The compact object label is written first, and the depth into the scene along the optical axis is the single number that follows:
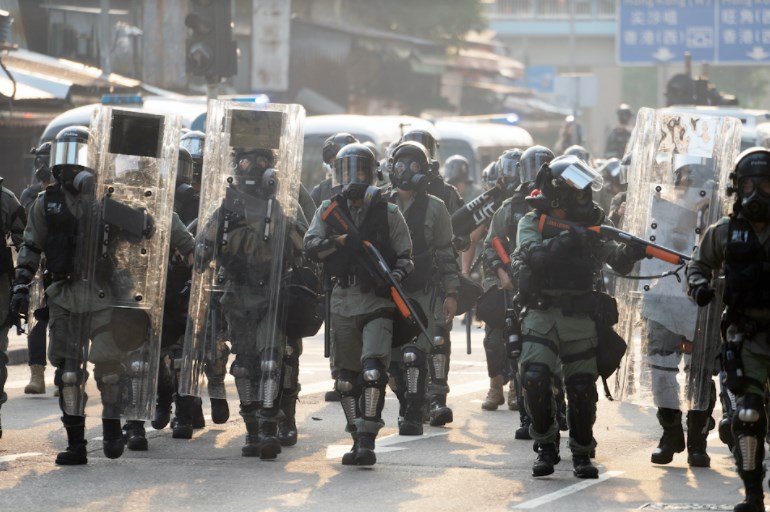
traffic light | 32.50
